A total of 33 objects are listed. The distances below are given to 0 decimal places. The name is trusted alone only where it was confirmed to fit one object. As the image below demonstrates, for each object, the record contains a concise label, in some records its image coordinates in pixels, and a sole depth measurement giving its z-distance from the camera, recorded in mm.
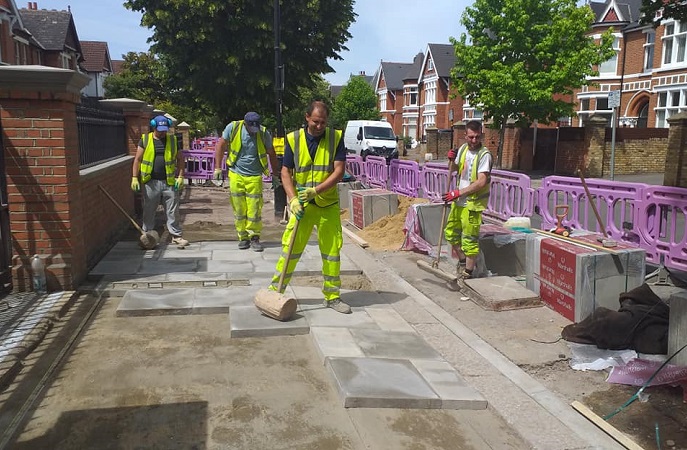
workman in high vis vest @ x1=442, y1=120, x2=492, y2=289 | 6340
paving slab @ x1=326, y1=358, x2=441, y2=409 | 3604
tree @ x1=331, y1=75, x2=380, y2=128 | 63312
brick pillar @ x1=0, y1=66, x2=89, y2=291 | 5336
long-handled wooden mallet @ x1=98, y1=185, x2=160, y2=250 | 7645
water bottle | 5449
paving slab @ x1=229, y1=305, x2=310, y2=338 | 4738
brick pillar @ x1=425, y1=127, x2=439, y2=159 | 42188
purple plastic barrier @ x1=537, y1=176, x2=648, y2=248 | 7570
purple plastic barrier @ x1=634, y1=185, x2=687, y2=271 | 6840
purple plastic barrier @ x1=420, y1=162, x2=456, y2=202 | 11906
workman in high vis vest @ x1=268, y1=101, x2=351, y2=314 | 5113
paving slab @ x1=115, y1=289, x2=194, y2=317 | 5207
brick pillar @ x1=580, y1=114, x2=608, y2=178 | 23422
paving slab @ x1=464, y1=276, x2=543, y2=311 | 5882
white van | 30266
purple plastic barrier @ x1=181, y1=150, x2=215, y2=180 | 20312
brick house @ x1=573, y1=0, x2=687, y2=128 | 29938
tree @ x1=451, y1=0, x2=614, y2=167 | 24156
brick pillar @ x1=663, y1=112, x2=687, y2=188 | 16703
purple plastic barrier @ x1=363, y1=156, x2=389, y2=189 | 15180
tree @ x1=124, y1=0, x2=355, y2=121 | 16703
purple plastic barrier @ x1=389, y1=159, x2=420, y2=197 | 13352
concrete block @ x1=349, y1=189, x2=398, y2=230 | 10914
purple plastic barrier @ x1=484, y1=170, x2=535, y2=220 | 9273
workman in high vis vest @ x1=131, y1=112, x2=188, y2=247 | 7914
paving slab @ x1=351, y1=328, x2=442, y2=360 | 4445
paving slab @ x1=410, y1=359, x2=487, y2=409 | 3715
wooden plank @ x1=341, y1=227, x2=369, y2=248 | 9250
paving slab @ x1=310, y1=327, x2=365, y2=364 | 4324
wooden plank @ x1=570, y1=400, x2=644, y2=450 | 3244
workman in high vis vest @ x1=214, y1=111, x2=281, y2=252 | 7699
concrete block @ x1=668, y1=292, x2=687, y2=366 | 4109
